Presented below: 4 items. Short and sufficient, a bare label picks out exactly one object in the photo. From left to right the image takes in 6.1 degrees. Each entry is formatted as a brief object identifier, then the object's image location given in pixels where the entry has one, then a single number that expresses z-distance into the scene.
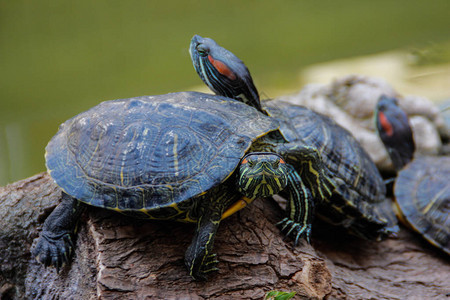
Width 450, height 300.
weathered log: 3.31
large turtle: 3.29
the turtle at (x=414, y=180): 3.46
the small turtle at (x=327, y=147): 3.37
